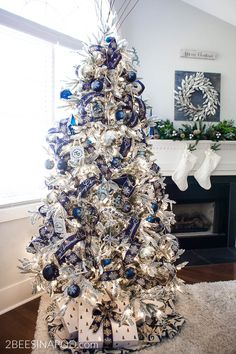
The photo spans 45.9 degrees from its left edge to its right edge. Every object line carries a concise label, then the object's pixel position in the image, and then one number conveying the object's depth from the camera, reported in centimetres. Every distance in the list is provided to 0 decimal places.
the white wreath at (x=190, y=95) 297
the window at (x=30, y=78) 210
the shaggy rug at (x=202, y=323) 160
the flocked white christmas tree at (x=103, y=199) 164
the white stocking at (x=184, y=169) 283
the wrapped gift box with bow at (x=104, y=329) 158
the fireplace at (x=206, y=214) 309
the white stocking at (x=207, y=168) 289
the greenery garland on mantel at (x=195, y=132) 280
